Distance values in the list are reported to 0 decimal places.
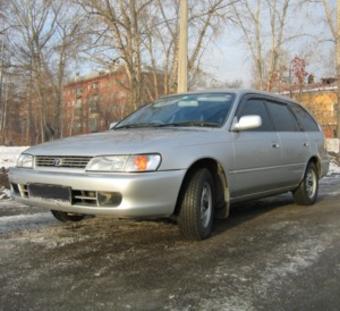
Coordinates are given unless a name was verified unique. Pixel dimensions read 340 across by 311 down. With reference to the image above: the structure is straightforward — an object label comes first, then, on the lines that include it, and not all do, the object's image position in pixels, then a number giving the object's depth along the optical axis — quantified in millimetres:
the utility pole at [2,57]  37425
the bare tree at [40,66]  39188
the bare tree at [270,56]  32188
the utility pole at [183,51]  11953
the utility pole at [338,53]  19906
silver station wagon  4504
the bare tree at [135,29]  19547
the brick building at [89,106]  71438
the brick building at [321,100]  32094
